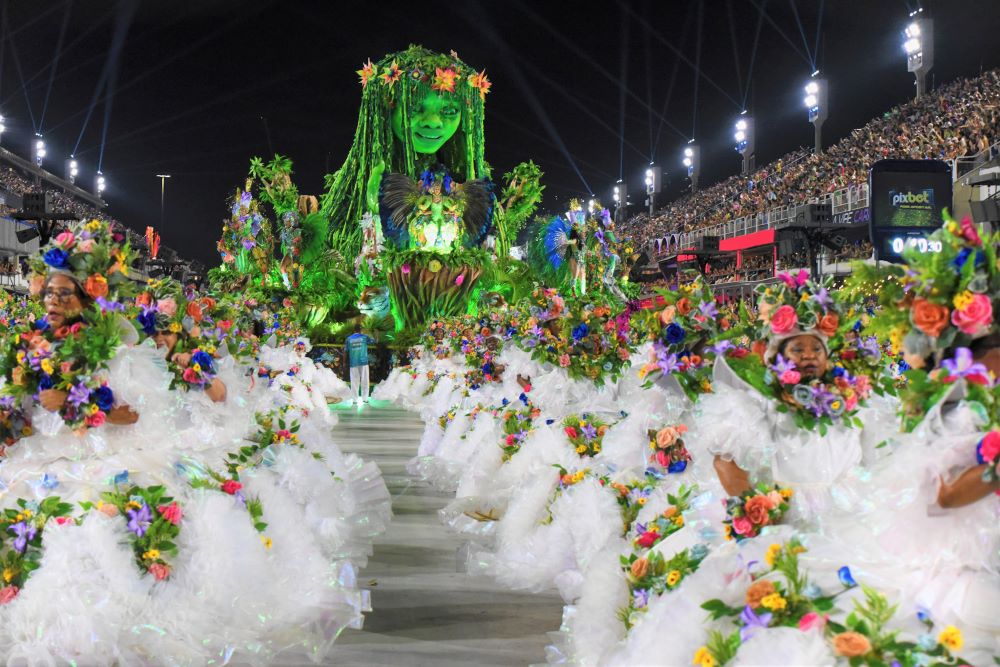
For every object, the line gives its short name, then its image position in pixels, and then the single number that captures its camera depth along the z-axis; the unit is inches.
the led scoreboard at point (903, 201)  573.3
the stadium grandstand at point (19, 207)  1277.1
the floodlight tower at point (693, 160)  2356.1
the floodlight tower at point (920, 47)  1202.0
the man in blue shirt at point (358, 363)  813.2
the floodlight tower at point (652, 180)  2689.5
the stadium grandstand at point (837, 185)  857.5
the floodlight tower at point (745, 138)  1967.3
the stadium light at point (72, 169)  2074.3
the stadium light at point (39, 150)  1790.1
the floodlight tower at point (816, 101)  1526.8
